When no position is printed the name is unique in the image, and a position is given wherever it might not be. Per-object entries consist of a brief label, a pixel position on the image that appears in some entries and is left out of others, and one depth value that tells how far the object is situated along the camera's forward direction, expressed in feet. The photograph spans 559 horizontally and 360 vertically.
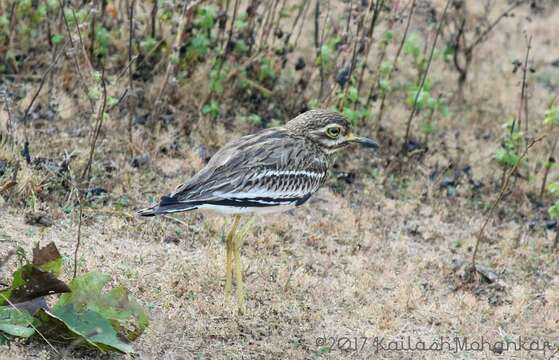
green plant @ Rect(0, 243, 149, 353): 29.40
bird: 35.42
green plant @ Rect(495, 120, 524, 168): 47.27
